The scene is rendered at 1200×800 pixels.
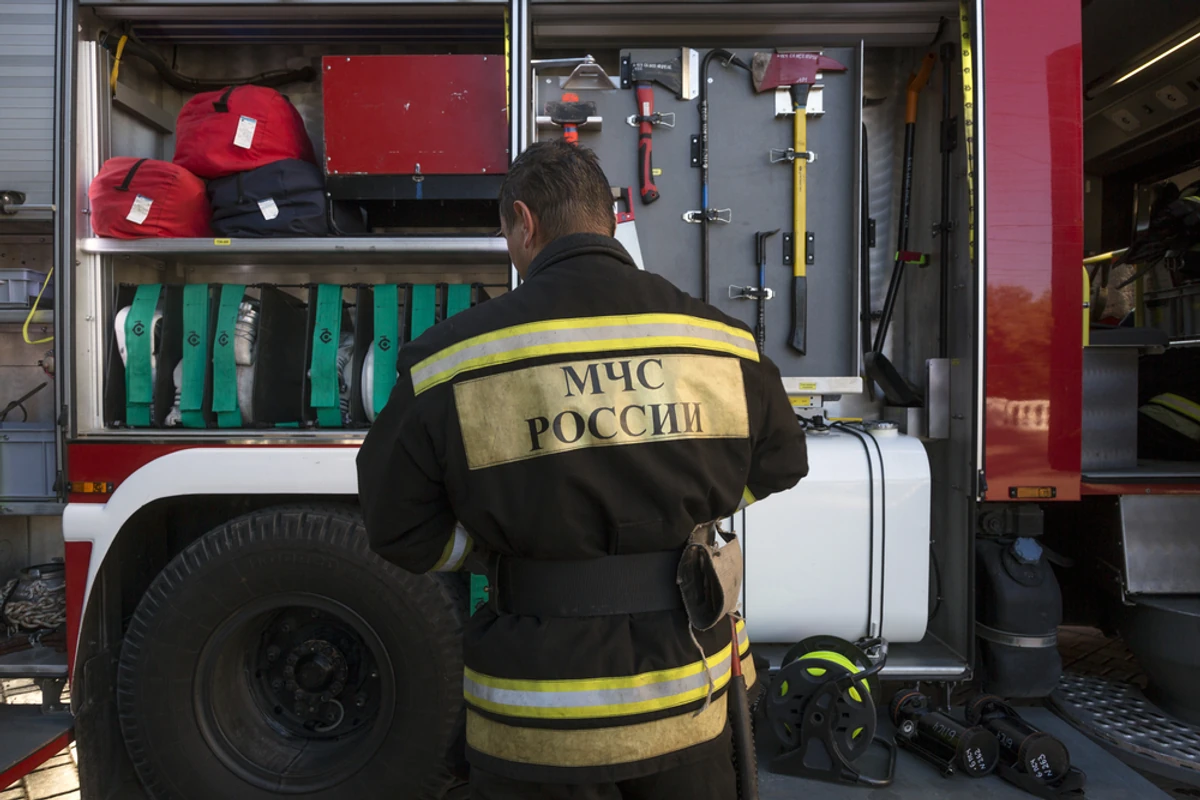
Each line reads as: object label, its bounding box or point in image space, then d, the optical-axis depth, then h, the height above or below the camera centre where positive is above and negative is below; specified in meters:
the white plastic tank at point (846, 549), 2.79 -0.58
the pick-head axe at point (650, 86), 2.99 +1.29
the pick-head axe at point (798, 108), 2.95 +1.18
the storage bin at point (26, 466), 2.85 -0.26
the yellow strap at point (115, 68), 2.89 +1.33
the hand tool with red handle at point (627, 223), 3.00 +0.73
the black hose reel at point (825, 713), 2.52 -1.11
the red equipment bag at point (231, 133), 2.88 +1.07
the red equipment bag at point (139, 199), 2.66 +0.75
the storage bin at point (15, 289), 3.00 +0.47
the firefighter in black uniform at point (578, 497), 1.33 -0.18
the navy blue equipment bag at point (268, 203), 2.84 +0.78
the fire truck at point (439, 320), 2.58 +0.13
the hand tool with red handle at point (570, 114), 2.93 +1.15
